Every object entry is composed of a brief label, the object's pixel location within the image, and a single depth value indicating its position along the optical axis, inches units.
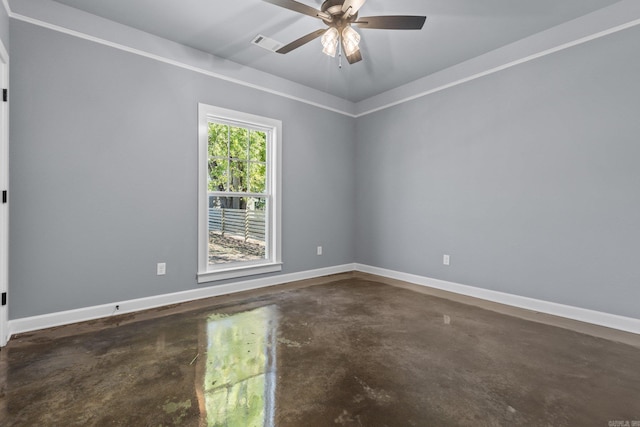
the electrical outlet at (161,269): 125.2
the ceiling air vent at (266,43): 124.3
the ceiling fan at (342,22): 84.8
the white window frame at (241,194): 136.3
